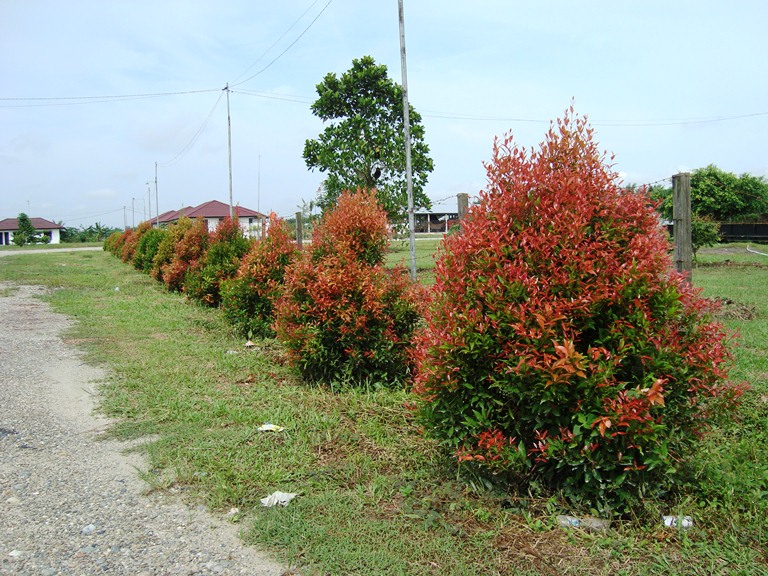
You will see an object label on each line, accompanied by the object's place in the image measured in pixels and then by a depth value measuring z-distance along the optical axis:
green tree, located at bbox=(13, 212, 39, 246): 70.32
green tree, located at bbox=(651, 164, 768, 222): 37.91
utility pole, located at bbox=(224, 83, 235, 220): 23.59
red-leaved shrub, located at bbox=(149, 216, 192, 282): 16.23
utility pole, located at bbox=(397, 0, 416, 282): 7.96
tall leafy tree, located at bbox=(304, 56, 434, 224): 17.75
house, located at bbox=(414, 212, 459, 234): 35.93
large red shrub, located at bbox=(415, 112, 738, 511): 2.90
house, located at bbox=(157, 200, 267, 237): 60.52
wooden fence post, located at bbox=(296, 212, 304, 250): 9.36
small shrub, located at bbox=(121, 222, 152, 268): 25.43
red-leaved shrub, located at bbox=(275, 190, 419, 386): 5.53
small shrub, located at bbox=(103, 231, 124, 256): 33.70
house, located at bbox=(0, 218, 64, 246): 82.50
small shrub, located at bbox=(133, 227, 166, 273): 19.95
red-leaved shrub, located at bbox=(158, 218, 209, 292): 13.76
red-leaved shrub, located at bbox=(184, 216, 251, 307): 10.83
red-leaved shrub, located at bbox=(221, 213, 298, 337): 8.20
